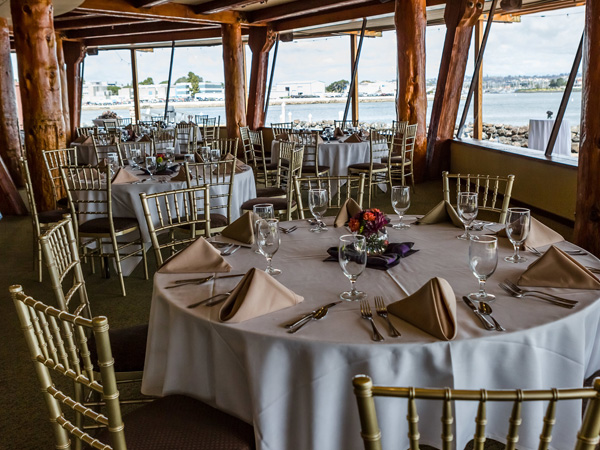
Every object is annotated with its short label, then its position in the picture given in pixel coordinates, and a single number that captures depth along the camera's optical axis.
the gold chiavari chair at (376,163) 7.04
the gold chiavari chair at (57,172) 5.11
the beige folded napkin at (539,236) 2.28
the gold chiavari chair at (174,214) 2.79
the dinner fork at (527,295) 1.67
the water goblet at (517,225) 2.01
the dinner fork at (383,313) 1.52
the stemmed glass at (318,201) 2.54
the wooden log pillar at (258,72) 11.42
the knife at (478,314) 1.54
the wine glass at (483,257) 1.63
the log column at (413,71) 7.88
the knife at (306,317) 1.59
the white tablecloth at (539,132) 7.48
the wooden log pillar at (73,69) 12.87
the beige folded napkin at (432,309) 1.50
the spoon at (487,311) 1.54
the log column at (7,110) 8.14
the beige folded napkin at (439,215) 2.71
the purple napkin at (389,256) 2.07
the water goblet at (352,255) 1.67
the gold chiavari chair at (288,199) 4.65
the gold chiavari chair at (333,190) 3.29
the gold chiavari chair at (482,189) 3.05
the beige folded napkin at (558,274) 1.79
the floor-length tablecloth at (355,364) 1.49
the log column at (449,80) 7.58
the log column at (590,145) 3.66
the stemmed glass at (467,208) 2.39
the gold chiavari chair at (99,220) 4.10
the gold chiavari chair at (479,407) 0.90
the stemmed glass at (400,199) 2.54
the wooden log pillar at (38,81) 6.09
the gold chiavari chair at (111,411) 1.31
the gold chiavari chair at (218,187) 4.23
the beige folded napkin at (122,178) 4.43
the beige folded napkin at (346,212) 2.72
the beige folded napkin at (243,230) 2.47
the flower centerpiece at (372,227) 2.15
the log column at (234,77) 10.98
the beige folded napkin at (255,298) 1.64
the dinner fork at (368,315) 1.50
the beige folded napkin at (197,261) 2.10
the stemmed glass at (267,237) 1.94
